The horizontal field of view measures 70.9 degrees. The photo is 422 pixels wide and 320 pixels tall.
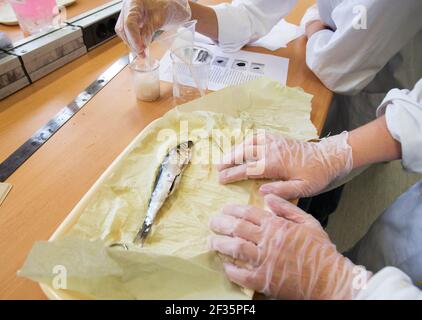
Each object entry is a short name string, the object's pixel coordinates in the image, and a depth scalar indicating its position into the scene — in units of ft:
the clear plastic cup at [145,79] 2.43
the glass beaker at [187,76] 2.55
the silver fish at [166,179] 1.63
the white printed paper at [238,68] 2.76
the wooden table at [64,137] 1.62
